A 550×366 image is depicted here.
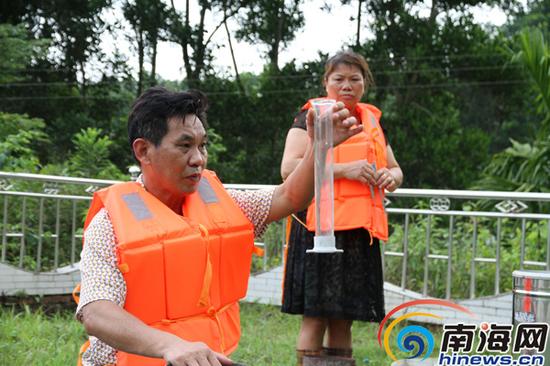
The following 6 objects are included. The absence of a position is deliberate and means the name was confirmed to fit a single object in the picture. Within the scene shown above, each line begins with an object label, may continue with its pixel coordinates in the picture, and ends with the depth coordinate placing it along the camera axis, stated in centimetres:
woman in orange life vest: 436
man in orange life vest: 255
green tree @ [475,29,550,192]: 1167
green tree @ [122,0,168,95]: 2162
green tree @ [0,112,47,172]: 949
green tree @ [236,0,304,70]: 2200
